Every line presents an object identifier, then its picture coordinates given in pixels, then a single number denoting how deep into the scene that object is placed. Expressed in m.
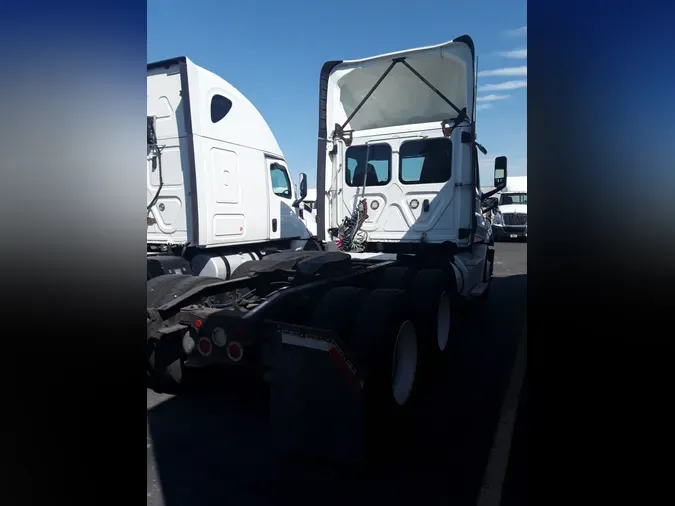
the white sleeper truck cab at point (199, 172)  6.31
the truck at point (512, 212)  21.20
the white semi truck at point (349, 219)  3.57
